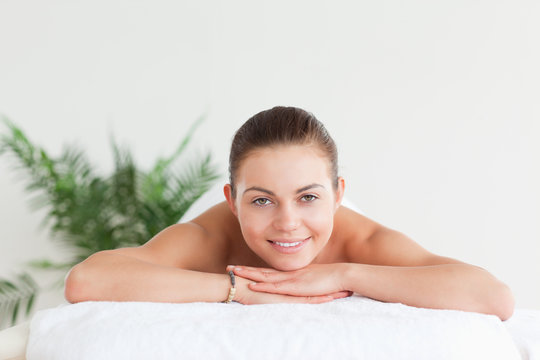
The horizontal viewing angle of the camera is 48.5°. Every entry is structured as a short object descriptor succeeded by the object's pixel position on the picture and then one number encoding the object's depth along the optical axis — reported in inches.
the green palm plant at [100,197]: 124.7
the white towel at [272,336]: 37.8
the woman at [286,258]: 54.4
